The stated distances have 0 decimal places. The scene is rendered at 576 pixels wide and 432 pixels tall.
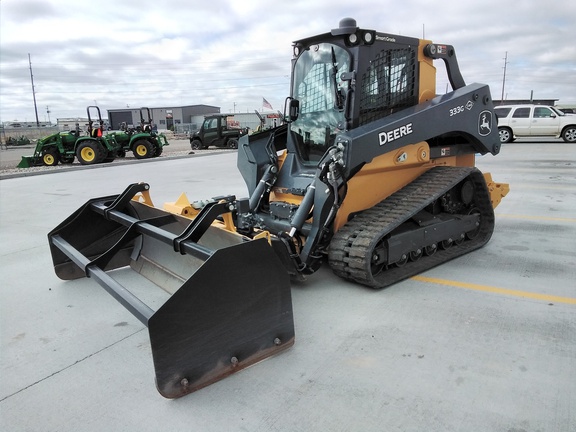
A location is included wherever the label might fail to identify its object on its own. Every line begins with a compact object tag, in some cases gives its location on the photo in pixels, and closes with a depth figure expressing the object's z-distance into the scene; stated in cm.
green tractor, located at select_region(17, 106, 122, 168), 1644
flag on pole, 3909
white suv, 1823
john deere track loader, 265
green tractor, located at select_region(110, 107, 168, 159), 1825
